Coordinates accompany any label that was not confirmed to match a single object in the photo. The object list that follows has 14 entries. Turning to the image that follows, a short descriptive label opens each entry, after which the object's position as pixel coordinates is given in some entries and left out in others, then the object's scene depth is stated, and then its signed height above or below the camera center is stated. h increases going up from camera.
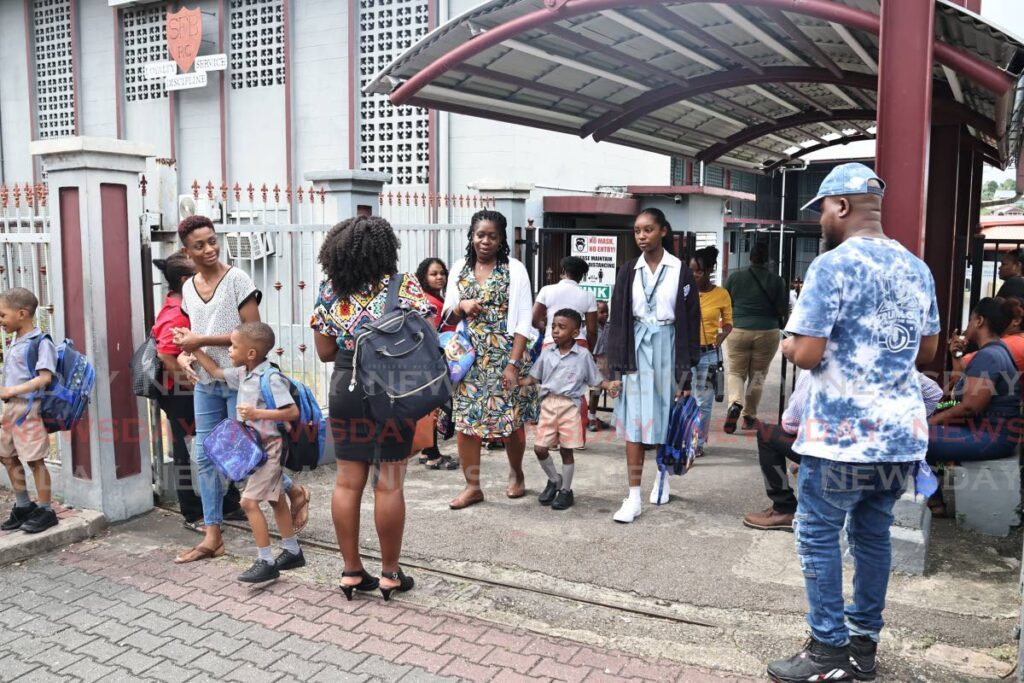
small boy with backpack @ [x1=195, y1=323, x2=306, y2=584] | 4.16 -0.73
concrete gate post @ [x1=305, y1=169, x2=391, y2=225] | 6.44 +0.63
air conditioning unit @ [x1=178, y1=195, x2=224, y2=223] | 5.45 +0.43
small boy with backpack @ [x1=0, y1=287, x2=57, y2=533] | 4.64 -0.79
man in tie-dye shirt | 3.06 -0.49
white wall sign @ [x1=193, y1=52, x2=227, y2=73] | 12.96 +3.25
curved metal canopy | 4.33 +1.51
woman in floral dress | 5.15 -0.35
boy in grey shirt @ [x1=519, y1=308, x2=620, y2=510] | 5.36 -0.79
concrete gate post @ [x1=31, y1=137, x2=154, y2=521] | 4.85 -0.16
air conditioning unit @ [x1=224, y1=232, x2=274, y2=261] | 5.81 +0.20
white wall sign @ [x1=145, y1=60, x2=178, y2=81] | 13.50 +3.26
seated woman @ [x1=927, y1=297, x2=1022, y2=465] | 4.61 -0.77
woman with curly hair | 3.78 -0.50
